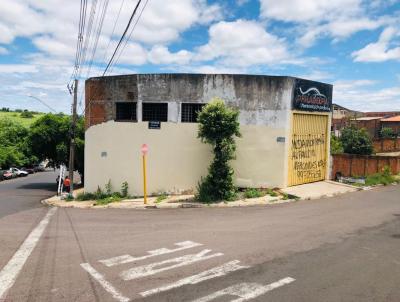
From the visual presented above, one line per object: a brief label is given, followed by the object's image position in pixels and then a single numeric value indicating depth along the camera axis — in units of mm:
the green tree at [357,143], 35719
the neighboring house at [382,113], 85538
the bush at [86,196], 20484
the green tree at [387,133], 61219
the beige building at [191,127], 18281
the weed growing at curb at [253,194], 17203
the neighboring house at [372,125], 67531
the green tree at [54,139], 35500
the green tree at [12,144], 61972
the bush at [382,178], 20734
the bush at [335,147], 30905
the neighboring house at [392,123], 67250
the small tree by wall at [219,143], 16484
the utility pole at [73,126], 23359
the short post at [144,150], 17125
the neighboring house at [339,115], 65750
